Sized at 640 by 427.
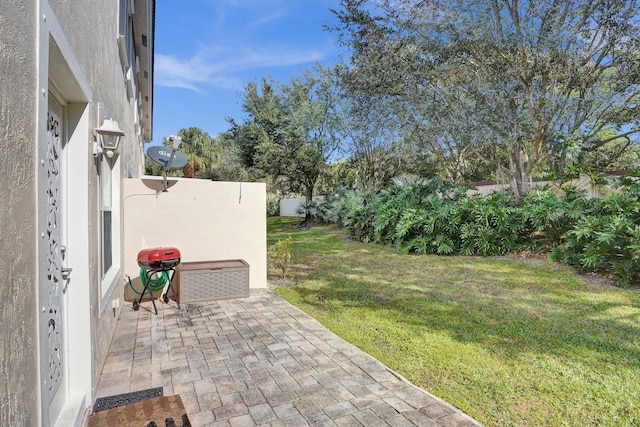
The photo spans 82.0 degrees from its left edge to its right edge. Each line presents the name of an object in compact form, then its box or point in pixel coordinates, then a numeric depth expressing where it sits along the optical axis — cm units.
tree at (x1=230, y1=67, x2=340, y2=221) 1964
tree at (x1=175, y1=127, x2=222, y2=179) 2885
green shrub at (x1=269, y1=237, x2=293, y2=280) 793
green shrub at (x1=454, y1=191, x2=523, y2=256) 1027
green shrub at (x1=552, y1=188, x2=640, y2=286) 695
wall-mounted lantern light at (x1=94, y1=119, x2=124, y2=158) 338
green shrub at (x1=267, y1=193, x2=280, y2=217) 3045
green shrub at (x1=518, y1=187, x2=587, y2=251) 923
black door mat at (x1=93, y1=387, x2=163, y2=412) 293
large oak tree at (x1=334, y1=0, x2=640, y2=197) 1020
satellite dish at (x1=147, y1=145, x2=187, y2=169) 713
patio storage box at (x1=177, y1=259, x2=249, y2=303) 591
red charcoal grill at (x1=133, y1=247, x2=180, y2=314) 541
